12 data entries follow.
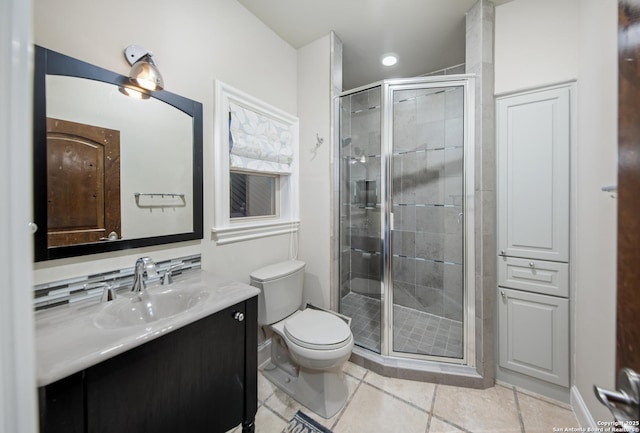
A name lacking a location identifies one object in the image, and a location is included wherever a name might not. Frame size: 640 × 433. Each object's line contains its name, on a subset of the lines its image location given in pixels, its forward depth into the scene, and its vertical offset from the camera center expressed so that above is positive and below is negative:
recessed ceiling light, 2.31 +1.53
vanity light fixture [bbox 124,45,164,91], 1.15 +0.71
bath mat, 1.31 -1.18
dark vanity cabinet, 0.69 -0.60
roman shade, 1.65 +0.54
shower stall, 1.75 -0.03
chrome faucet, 1.10 -0.27
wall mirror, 0.95 +0.25
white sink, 1.01 -0.42
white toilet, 1.39 -0.76
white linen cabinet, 1.48 -0.14
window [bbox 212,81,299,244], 1.57 +0.35
